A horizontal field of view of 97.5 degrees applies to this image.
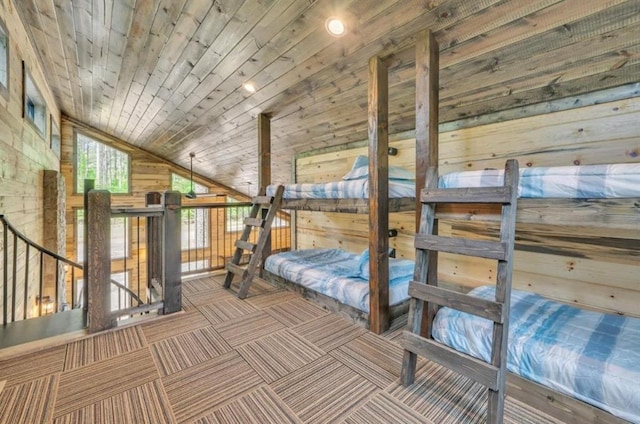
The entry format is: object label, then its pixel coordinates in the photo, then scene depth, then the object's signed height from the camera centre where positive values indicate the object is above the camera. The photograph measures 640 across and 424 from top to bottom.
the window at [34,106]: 2.94 +1.31
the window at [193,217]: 7.16 -0.20
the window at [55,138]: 4.69 +1.25
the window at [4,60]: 2.24 +1.21
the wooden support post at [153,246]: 2.74 -0.37
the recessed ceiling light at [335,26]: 1.81 +1.21
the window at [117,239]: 6.24 -0.71
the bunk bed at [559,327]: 1.10 -0.61
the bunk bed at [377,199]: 1.94 +0.09
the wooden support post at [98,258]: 1.91 -0.34
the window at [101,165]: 6.06 +0.98
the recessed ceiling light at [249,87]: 2.76 +1.23
